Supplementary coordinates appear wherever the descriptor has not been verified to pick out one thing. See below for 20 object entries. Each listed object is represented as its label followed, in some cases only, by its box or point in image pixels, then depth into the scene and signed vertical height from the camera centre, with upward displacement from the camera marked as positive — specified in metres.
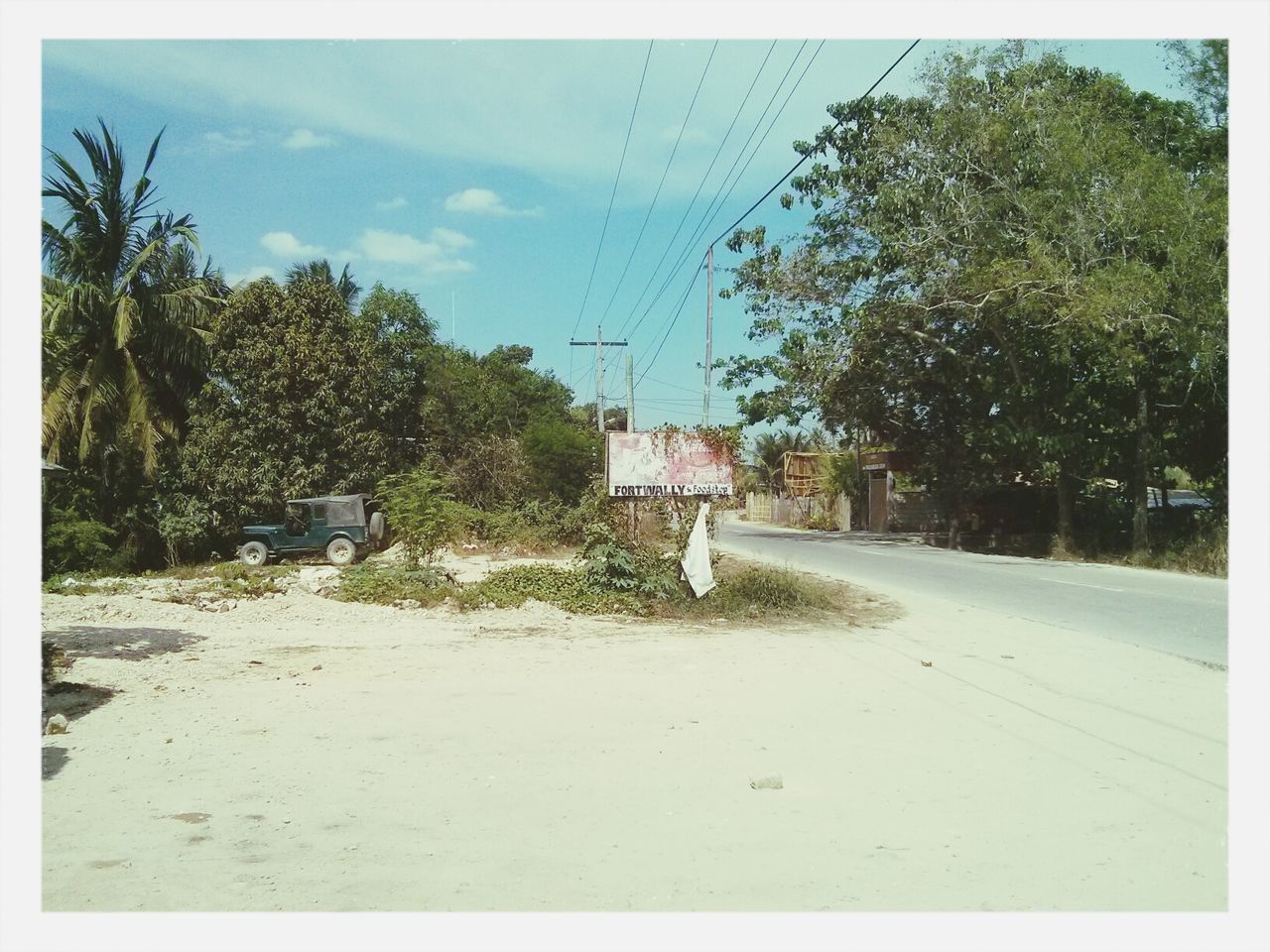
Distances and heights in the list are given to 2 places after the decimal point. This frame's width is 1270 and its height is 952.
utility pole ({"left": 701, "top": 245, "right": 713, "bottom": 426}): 30.30 +5.98
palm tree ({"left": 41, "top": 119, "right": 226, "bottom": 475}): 22.19 +3.90
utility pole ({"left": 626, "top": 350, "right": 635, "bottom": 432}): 36.58 +3.62
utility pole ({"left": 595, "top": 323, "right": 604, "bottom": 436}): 46.59 +3.76
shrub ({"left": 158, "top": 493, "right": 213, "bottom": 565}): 23.48 -0.73
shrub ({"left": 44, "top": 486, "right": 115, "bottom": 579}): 21.28 -0.99
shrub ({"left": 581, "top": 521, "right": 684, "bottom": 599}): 13.55 -1.04
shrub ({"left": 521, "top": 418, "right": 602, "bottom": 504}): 27.64 +0.79
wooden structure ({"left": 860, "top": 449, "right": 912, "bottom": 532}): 42.28 +0.06
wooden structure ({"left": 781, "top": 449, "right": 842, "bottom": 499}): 55.41 +0.98
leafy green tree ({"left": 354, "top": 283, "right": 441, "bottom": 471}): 26.92 +3.66
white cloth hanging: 13.22 -0.95
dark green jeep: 22.58 -0.93
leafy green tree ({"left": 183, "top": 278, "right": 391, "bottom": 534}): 23.62 +1.84
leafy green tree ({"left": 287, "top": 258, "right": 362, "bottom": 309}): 27.52 +6.02
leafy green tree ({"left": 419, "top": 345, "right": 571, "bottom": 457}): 28.88 +2.95
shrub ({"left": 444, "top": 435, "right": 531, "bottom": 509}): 27.34 +0.43
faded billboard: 13.80 +0.32
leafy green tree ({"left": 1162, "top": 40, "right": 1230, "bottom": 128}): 18.23 +7.95
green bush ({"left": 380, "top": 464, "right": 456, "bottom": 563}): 16.58 -0.45
